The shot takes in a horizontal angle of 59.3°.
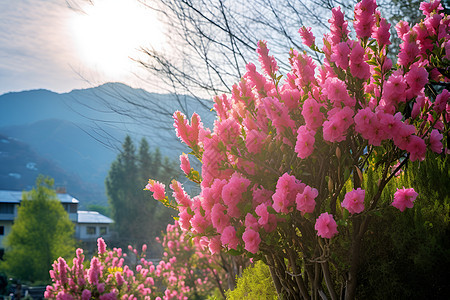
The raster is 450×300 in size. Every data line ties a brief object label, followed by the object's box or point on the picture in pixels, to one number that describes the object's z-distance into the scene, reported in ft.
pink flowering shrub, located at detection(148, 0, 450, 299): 6.81
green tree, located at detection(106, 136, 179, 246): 114.11
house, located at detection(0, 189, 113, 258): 146.10
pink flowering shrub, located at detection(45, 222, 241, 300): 22.07
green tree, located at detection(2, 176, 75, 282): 107.86
